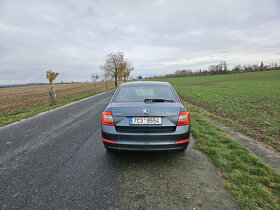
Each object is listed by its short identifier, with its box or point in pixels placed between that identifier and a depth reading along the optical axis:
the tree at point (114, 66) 39.64
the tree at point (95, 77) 26.33
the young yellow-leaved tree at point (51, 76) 12.07
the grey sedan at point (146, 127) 2.27
